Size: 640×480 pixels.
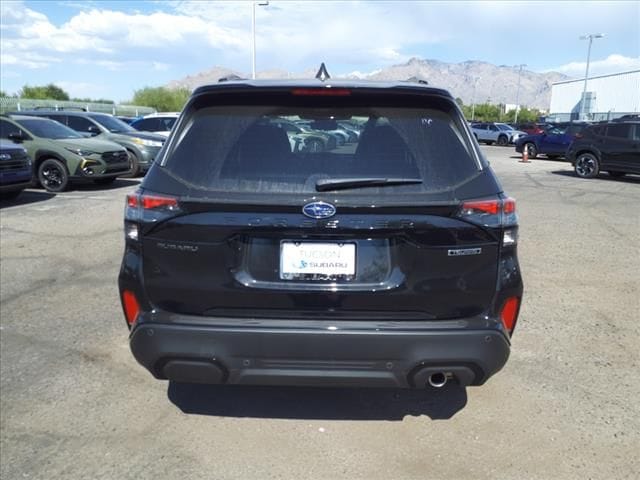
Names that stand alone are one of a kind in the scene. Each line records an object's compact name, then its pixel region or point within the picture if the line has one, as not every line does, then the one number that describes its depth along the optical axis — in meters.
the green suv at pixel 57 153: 12.26
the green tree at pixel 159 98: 65.74
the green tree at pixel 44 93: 62.03
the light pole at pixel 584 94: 58.81
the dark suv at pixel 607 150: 15.37
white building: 60.62
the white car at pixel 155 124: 18.31
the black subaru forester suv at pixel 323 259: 2.50
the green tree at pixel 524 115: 96.51
